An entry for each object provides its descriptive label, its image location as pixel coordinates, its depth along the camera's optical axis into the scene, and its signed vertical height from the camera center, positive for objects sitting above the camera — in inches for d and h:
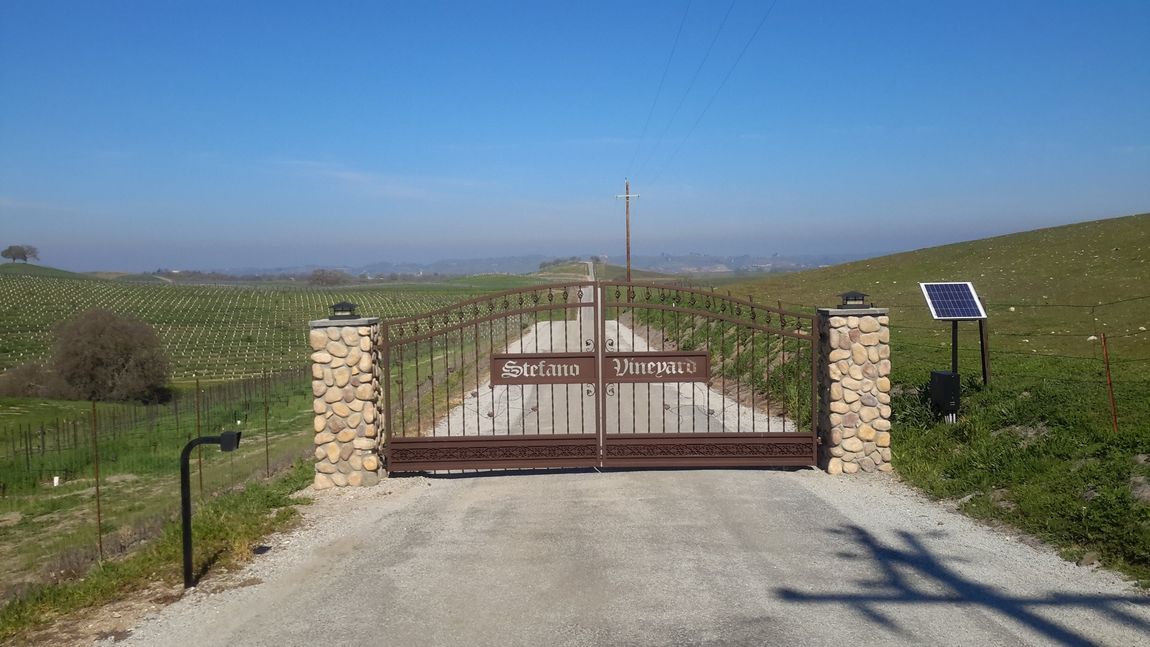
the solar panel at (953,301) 405.1 -15.2
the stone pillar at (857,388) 371.9 -54.0
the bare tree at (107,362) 1439.5 -132.9
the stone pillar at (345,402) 363.3 -54.2
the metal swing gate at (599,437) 372.8 -75.2
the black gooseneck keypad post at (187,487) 243.3 -61.4
